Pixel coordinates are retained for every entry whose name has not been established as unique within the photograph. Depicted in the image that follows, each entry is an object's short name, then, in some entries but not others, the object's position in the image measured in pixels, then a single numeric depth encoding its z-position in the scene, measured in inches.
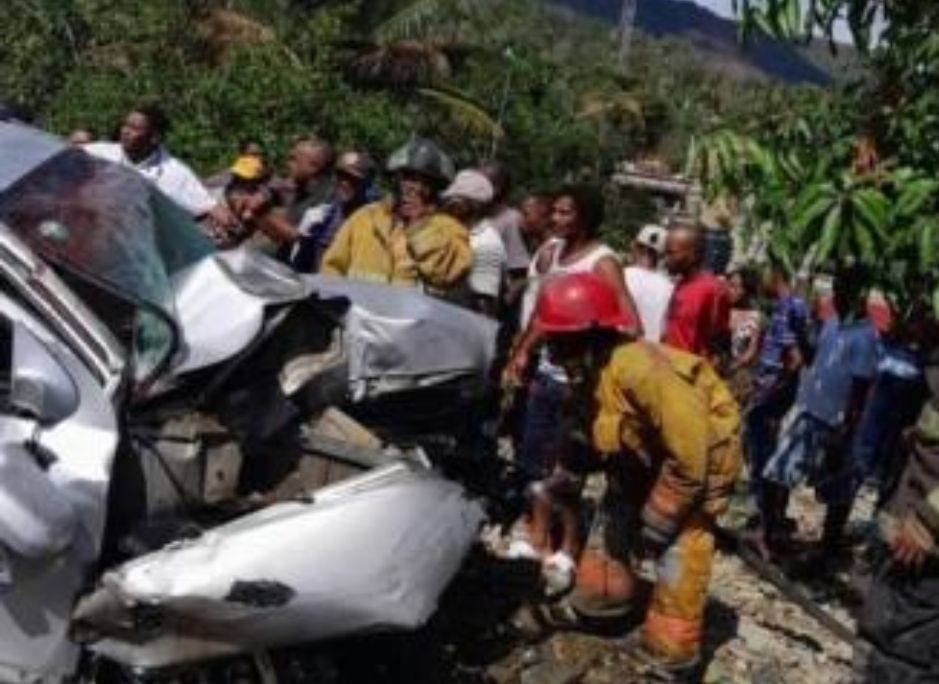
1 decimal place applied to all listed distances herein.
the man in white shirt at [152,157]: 282.2
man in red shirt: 255.0
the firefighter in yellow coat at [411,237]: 243.9
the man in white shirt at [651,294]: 257.3
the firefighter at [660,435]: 196.4
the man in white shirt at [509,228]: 294.0
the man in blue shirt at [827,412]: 285.6
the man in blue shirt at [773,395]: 294.8
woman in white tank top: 241.8
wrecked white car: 140.3
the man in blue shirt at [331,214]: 279.4
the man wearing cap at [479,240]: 263.4
